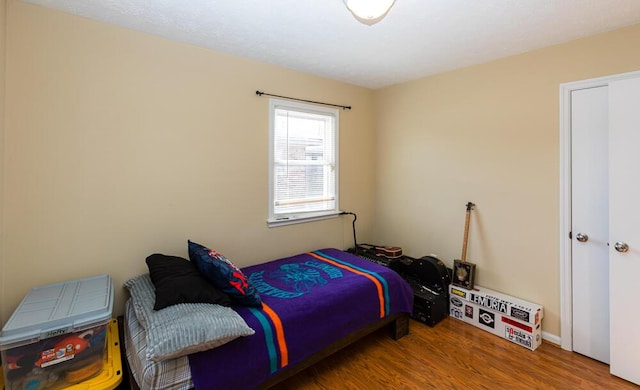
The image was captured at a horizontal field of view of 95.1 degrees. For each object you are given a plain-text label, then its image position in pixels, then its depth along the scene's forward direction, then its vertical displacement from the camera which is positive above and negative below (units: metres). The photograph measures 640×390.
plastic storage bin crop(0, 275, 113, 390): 1.37 -0.73
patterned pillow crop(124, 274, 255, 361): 1.43 -0.70
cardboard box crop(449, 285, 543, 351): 2.49 -1.08
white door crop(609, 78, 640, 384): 2.08 -0.20
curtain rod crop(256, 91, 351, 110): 2.92 +1.07
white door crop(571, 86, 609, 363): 2.29 -0.19
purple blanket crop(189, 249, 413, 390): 1.62 -0.83
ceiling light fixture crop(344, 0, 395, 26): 1.49 +0.98
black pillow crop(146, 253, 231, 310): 1.76 -0.57
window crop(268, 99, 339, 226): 3.11 +0.39
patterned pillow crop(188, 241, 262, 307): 1.95 -0.57
